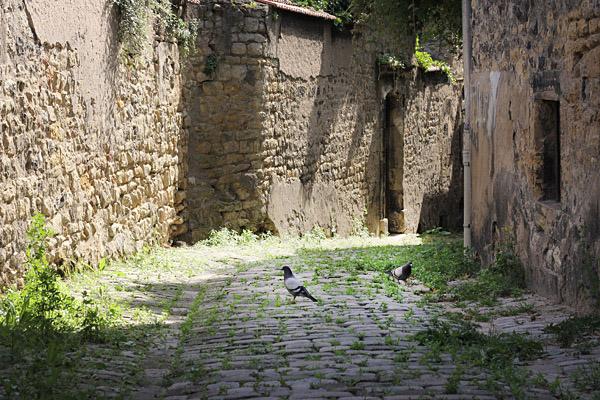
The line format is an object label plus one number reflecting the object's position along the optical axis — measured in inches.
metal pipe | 521.3
